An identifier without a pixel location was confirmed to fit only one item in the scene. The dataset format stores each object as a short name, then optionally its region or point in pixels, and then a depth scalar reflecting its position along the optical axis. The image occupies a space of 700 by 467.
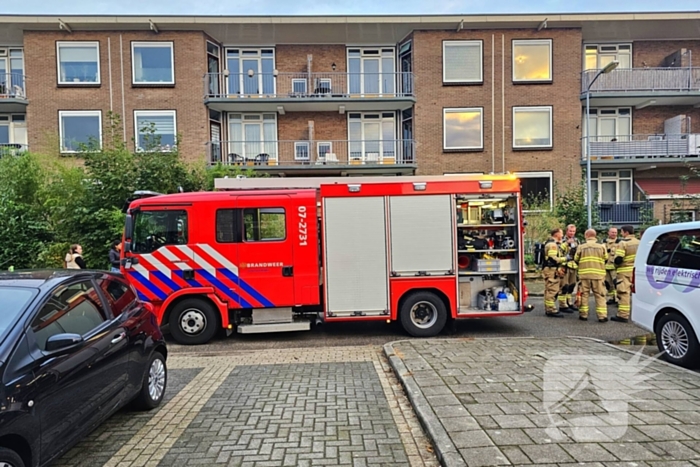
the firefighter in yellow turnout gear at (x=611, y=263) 9.36
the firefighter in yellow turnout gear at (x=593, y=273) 8.68
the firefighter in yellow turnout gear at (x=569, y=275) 9.34
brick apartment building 18.12
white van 5.54
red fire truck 7.53
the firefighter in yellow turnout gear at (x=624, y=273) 8.81
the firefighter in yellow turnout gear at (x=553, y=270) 9.18
